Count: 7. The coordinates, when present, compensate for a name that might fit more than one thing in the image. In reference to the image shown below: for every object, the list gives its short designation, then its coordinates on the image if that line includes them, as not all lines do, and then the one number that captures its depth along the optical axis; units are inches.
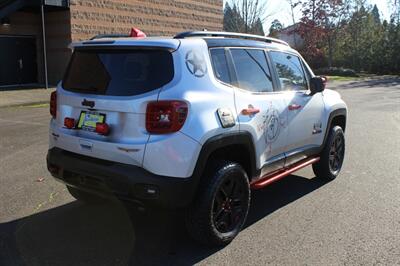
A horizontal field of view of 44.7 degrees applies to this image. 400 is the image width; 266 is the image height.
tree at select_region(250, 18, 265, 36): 1587.1
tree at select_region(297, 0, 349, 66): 1643.7
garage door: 845.2
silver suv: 154.3
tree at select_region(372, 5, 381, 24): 2035.2
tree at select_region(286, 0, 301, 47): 1727.4
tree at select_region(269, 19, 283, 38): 2293.3
